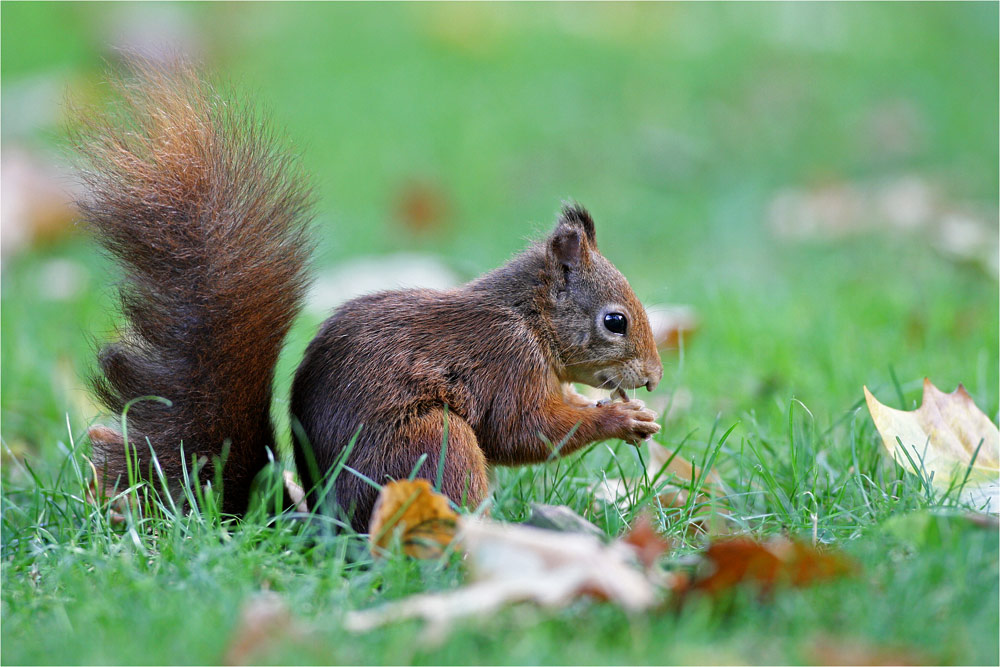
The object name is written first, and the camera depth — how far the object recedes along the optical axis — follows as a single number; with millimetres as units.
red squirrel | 3217
